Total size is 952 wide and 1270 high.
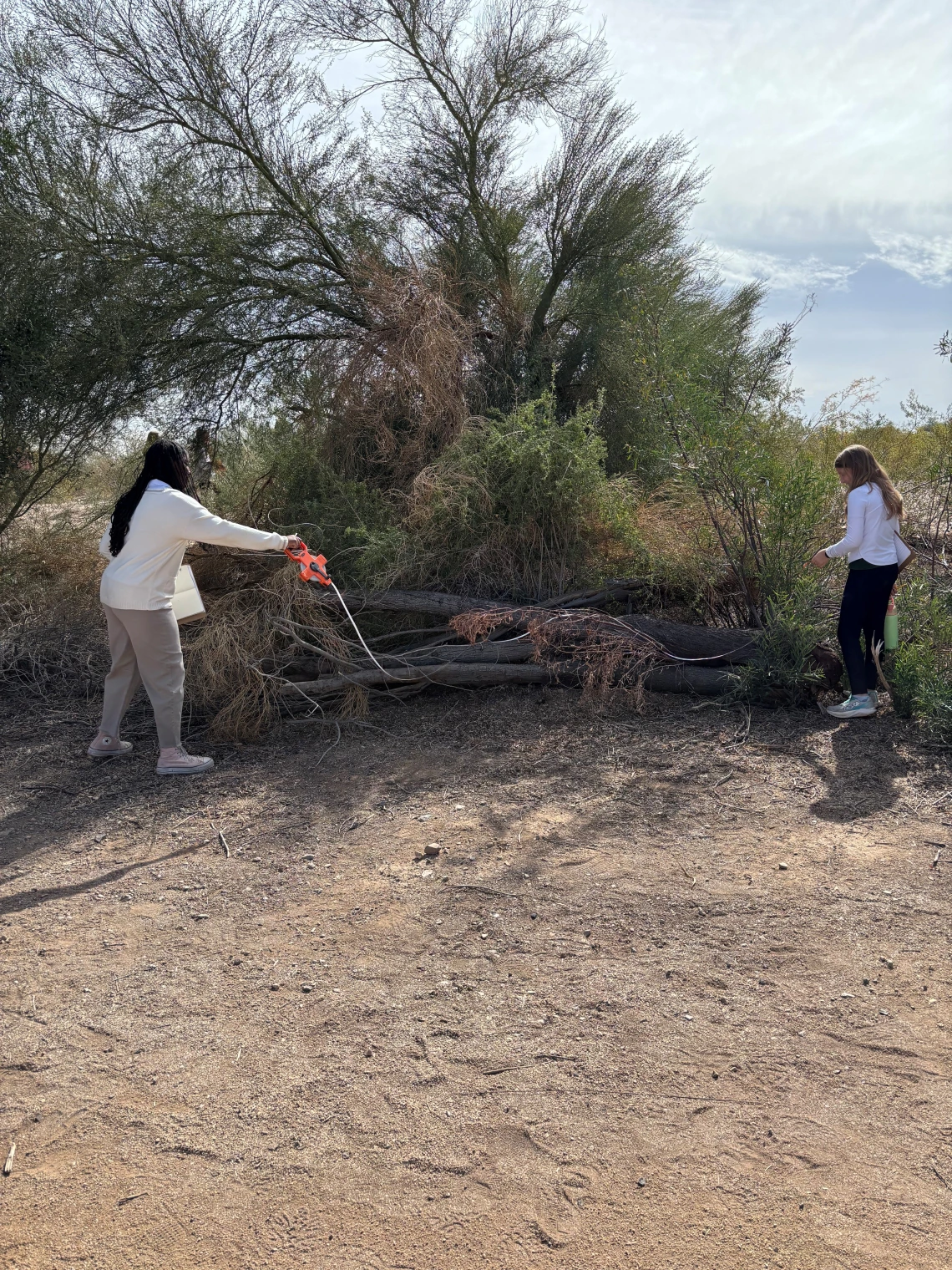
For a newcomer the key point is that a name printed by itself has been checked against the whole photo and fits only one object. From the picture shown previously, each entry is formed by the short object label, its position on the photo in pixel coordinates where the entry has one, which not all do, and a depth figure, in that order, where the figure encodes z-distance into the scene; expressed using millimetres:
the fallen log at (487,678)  5875
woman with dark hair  4906
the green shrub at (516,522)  6570
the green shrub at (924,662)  5168
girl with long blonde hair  5398
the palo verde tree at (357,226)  7672
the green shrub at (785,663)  5633
